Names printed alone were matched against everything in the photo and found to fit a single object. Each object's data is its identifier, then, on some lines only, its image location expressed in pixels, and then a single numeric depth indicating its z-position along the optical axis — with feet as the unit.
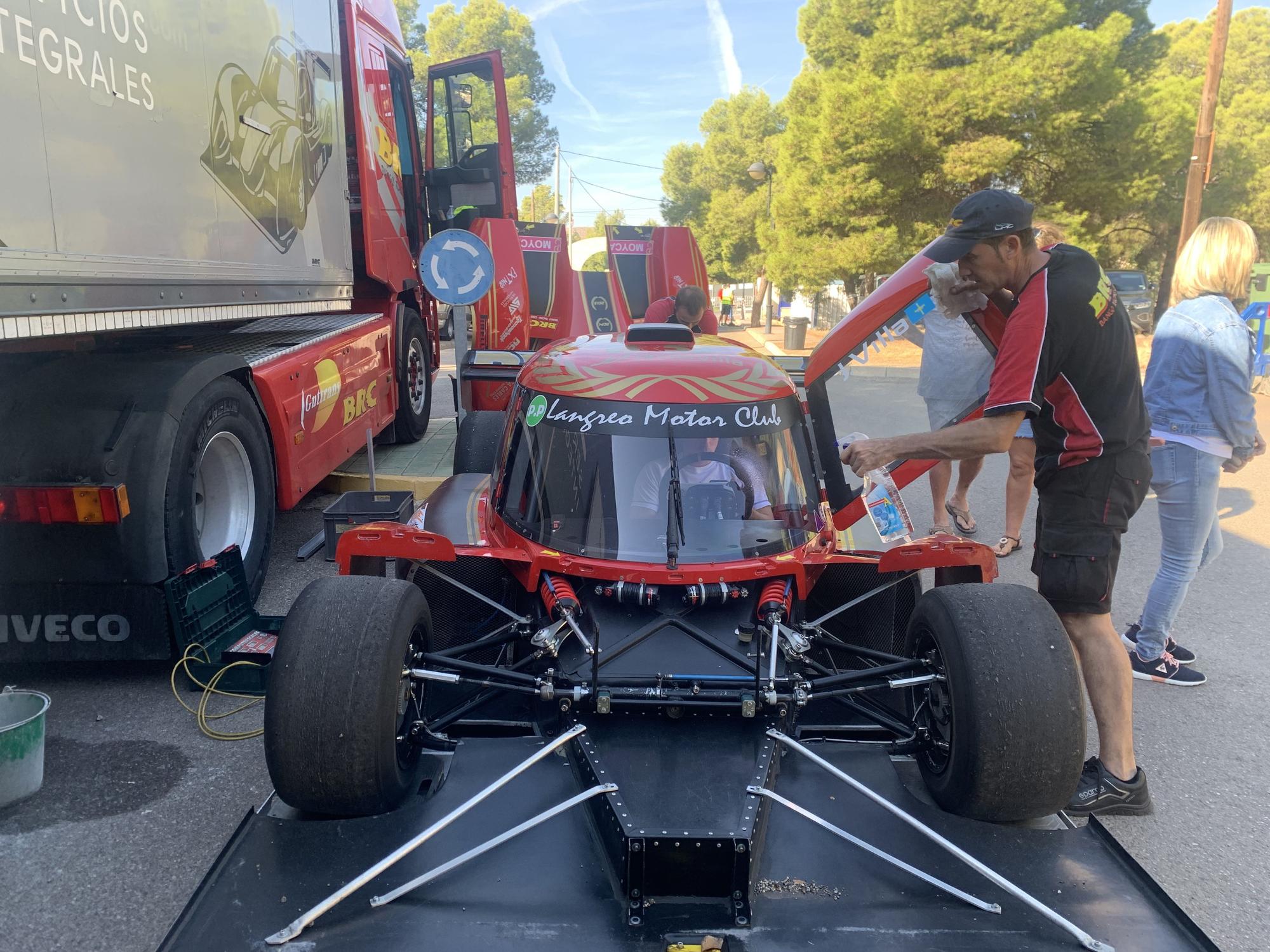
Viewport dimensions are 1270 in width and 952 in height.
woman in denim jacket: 13.04
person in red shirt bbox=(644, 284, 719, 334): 23.24
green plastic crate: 12.63
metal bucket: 9.90
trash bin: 77.66
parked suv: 80.89
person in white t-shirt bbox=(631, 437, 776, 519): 10.70
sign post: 21.40
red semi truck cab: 10.05
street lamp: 91.81
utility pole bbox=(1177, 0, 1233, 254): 42.70
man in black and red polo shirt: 9.87
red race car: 7.20
